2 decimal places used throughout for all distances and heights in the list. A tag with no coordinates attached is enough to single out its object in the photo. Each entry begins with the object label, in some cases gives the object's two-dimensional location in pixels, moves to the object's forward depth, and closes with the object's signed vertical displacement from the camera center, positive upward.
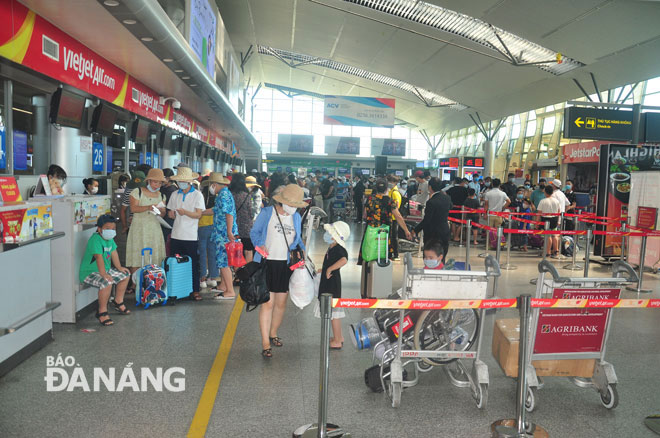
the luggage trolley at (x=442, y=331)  3.63 -1.10
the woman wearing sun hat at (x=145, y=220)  6.05 -0.51
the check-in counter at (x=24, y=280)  3.99 -0.92
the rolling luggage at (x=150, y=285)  6.04 -1.30
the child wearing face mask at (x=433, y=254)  4.38 -0.58
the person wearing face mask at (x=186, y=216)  6.31 -0.46
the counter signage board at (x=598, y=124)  12.48 +1.74
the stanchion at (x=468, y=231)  9.78 -0.84
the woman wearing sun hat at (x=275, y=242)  4.56 -0.54
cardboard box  3.71 -1.29
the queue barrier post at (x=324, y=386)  3.11 -1.26
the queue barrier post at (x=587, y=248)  8.09 -0.90
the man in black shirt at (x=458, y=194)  13.40 -0.14
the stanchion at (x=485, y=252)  11.48 -1.50
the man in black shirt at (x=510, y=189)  15.25 +0.04
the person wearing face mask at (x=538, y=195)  13.64 -0.09
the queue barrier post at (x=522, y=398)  3.25 -1.36
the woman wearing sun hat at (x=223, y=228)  6.75 -0.65
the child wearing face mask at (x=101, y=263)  5.32 -0.93
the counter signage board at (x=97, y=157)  9.35 +0.36
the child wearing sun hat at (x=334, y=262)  4.64 -0.72
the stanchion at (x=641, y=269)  8.01 -1.20
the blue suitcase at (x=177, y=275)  6.31 -1.22
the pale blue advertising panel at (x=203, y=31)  9.97 +3.29
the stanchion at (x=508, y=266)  9.95 -1.54
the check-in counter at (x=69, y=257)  5.12 -0.84
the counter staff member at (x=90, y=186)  8.19 -0.16
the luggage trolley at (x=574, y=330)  3.58 -1.00
